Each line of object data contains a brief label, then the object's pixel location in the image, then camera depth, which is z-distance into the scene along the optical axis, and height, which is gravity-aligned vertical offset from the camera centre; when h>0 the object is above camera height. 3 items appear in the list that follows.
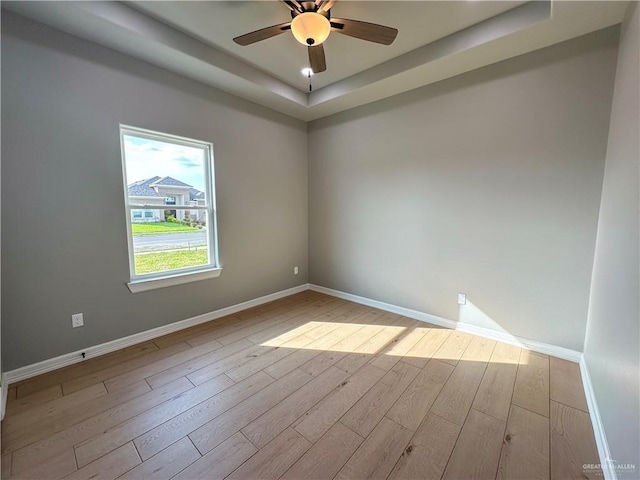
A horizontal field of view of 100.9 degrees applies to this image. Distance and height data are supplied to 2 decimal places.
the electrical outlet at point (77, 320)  2.25 -0.94
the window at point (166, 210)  2.56 +0.02
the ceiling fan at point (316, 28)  1.67 +1.23
